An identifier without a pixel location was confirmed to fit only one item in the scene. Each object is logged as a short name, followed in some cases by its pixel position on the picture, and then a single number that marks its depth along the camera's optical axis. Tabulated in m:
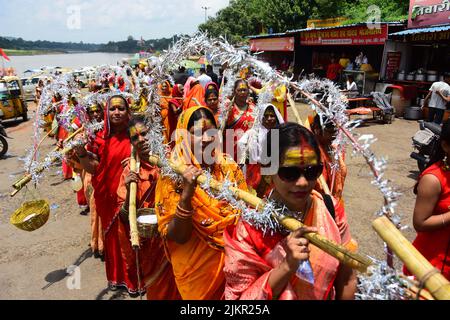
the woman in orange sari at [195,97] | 5.35
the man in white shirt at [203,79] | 8.26
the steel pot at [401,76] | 13.39
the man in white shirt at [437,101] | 9.12
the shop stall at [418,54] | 12.41
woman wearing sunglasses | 1.48
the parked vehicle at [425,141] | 5.74
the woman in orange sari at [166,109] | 5.52
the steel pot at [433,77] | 12.41
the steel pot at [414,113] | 11.87
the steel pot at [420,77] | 12.65
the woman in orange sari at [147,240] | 2.85
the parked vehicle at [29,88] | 21.16
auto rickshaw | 13.73
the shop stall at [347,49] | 13.90
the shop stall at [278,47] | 19.45
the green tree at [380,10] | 19.77
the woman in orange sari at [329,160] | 2.80
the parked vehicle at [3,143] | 9.49
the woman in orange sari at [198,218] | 2.14
